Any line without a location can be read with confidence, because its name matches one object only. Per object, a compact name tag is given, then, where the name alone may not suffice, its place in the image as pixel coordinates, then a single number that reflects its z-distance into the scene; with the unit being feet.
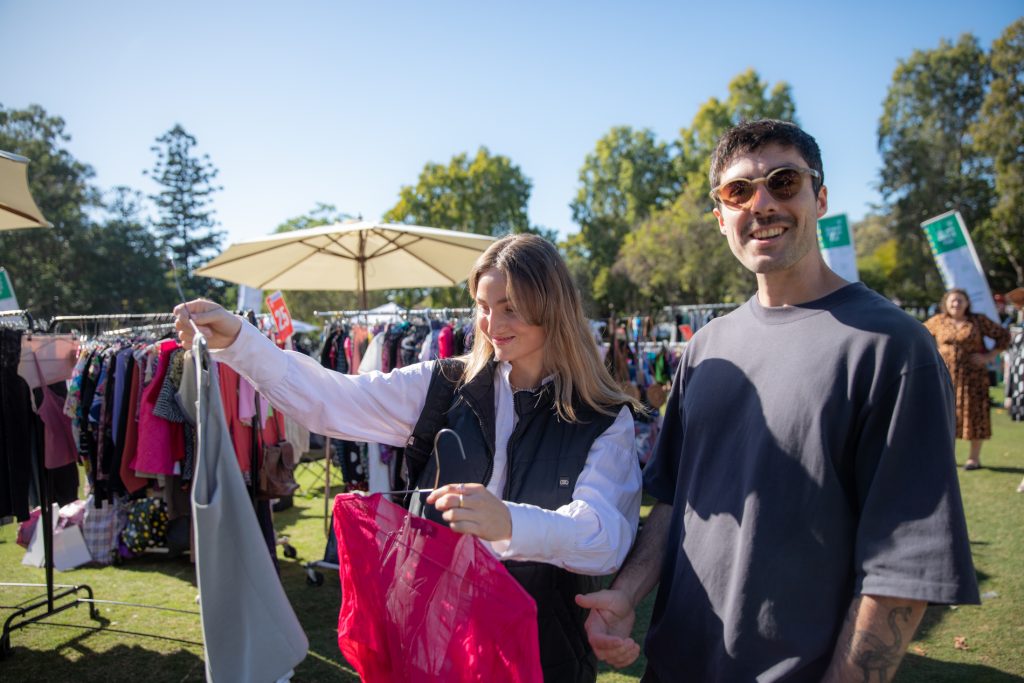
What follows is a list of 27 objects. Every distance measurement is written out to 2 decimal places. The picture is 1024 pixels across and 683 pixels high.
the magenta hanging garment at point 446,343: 18.03
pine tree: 128.77
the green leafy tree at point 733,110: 125.49
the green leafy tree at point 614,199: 159.84
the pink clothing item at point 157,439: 13.98
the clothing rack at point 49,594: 13.20
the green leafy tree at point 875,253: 140.13
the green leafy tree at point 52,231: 103.65
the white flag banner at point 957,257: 29.68
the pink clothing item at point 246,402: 14.70
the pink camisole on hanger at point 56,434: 13.53
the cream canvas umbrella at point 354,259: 19.15
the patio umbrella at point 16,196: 11.67
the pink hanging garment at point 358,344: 21.13
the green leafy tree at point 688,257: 111.34
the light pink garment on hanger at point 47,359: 13.43
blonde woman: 5.31
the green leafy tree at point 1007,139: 93.15
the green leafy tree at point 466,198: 129.80
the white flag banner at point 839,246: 26.30
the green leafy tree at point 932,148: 113.09
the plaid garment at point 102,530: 18.39
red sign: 23.18
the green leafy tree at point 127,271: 113.60
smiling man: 4.05
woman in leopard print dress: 25.18
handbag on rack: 14.82
